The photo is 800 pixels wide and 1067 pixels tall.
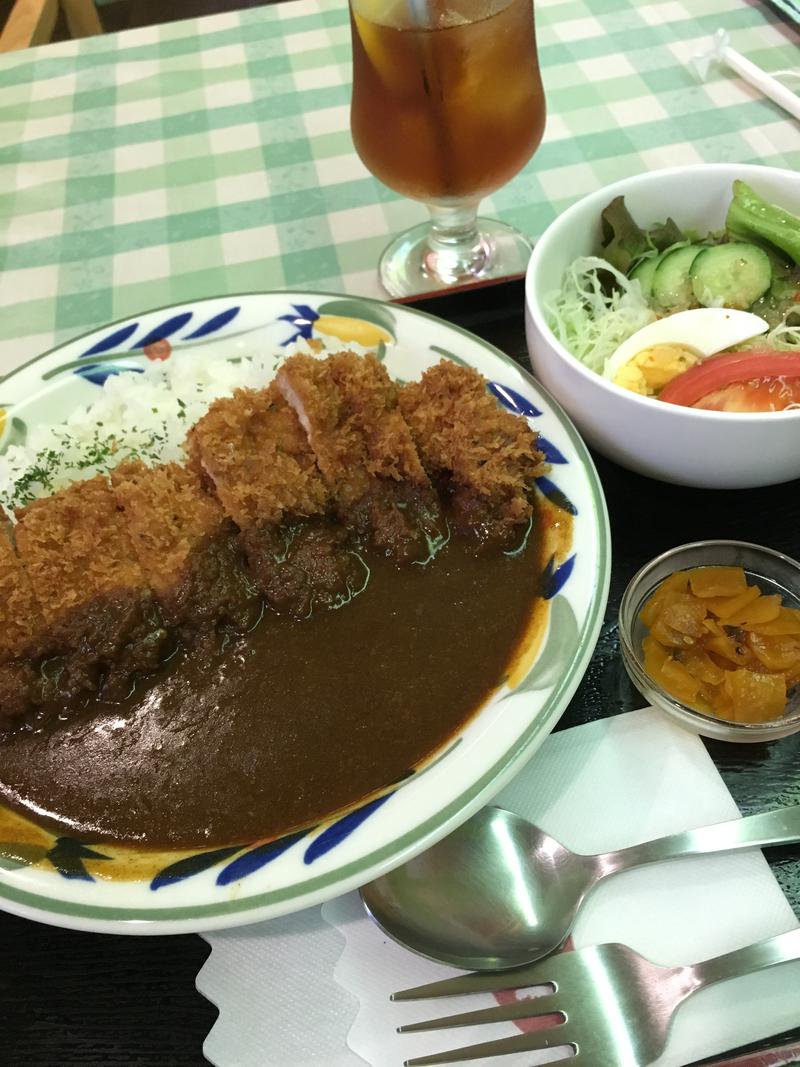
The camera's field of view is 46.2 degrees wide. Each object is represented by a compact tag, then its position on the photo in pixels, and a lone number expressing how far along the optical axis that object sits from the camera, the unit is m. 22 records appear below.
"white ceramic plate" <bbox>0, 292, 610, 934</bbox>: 0.25
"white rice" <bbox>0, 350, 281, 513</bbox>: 0.37
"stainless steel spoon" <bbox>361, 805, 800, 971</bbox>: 0.26
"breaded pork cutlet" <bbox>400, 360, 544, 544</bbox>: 0.34
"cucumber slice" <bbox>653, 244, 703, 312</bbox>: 0.37
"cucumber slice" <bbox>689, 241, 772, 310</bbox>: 0.36
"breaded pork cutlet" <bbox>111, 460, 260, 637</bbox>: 0.32
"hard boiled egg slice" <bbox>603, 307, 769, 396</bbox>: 0.35
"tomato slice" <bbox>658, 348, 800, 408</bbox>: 0.33
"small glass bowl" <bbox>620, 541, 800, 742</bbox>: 0.29
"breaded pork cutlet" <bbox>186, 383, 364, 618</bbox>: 0.33
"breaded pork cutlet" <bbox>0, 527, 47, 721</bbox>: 0.31
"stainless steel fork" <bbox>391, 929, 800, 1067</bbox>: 0.24
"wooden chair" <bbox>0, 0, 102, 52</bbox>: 0.69
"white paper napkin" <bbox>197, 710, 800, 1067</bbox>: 0.24
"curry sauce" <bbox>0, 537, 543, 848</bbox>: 0.29
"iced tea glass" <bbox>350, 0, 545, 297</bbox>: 0.36
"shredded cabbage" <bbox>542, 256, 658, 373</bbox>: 0.37
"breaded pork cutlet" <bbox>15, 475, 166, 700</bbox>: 0.31
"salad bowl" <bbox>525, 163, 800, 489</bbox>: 0.31
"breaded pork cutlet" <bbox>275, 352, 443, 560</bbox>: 0.34
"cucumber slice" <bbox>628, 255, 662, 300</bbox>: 0.38
